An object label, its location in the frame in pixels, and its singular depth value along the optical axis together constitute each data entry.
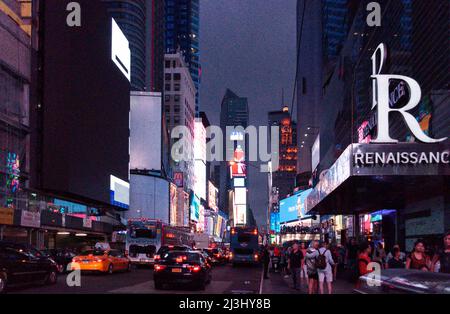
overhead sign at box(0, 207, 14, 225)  36.25
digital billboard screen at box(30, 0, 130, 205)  52.78
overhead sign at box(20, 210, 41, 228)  39.75
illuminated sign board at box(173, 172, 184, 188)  130.76
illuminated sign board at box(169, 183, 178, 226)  113.24
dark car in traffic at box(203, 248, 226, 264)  48.76
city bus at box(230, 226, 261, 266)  50.94
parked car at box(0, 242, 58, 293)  19.31
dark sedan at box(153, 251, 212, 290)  20.73
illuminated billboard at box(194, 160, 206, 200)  179.62
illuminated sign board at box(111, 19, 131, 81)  73.00
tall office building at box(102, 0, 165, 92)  164.38
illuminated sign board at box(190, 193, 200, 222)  143.91
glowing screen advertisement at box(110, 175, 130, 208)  69.25
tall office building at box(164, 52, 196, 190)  167.95
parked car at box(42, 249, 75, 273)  33.58
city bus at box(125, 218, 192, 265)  40.89
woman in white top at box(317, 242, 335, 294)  16.53
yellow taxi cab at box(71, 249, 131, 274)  29.58
